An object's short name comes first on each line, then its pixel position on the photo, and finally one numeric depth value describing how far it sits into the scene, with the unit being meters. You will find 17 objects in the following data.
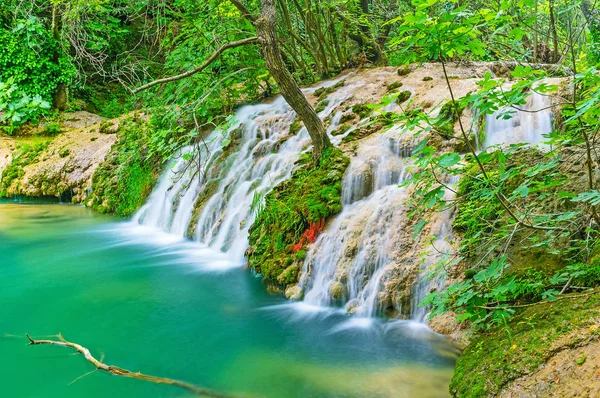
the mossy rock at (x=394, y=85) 8.64
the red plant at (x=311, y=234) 5.51
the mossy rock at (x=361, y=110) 7.77
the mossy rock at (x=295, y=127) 8.25
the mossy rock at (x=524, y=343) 2.54
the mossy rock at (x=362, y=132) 6.91
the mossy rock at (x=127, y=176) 10.09
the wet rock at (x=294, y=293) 5.09
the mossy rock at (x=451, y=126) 5.86
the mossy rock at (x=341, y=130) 7.49
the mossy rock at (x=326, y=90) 9.76
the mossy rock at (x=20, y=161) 12.45
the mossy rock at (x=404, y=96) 7.45
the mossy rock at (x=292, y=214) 5.57
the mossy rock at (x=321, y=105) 8.97
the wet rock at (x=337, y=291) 4.79
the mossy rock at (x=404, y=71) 9.42
